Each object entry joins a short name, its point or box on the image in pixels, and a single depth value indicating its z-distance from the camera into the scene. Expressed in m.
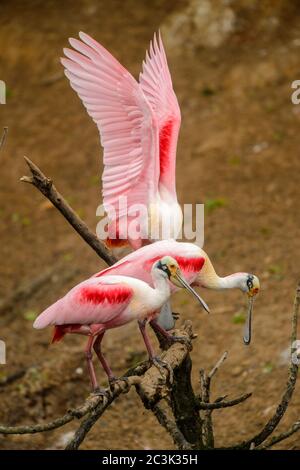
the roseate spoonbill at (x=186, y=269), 10.66
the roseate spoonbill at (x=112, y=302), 10.02
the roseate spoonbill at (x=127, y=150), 12.36
